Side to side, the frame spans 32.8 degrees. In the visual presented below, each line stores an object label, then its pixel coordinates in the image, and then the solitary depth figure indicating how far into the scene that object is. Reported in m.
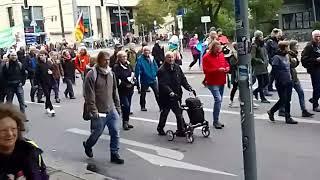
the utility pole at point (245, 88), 4.73
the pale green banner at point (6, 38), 27.83
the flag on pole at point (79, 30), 29.56
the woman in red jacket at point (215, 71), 10.03
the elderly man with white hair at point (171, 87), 9.42
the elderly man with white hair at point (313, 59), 10.78
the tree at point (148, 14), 80.56
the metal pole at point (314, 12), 47.31
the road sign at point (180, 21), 30.56
